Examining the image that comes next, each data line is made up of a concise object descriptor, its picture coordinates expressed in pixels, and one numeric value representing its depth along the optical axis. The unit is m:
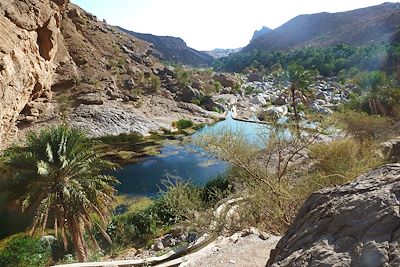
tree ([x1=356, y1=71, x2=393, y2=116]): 37.19
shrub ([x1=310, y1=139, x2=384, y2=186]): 12.41
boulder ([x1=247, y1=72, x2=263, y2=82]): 110.50
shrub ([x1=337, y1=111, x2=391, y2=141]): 27.39
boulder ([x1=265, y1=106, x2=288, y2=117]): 52.01
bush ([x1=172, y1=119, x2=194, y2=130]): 51.86
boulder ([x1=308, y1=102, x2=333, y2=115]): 48.50
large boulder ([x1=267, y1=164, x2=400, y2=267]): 3.65
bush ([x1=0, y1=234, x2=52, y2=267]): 15.58
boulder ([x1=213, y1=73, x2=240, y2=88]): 91.84
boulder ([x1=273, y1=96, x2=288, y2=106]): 64.78
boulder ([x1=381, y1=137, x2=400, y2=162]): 19.30
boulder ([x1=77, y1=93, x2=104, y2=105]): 51.09
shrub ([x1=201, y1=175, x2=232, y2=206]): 23.29
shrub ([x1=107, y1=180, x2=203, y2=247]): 20.25
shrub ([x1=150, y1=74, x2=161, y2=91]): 64.50
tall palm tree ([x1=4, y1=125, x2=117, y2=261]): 14.47
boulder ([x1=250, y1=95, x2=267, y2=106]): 72.01
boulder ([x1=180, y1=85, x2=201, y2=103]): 66.56
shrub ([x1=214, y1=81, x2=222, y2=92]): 84.51
